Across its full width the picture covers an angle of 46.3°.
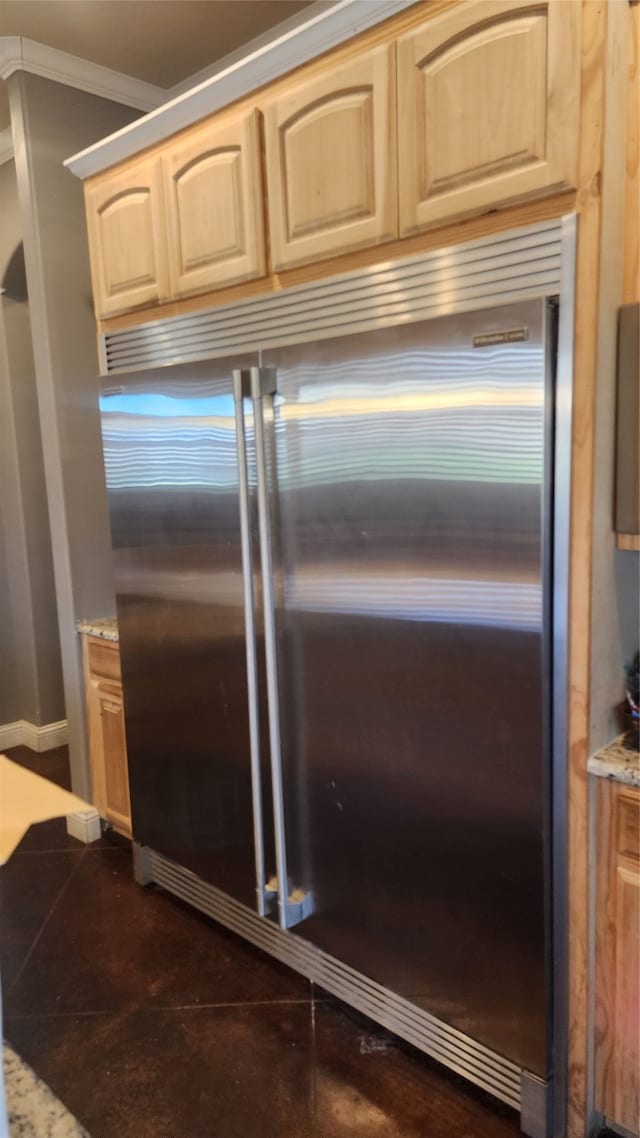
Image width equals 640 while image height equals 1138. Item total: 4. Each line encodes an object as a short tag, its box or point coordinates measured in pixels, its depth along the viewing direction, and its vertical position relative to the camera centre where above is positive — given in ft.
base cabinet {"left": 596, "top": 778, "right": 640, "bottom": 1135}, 4.48 -2.89
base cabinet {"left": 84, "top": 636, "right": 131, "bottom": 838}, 8.36 -2.74
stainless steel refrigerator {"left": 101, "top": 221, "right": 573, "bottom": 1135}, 4.50 -1.19
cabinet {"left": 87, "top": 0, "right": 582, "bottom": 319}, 4.09 +2.18
